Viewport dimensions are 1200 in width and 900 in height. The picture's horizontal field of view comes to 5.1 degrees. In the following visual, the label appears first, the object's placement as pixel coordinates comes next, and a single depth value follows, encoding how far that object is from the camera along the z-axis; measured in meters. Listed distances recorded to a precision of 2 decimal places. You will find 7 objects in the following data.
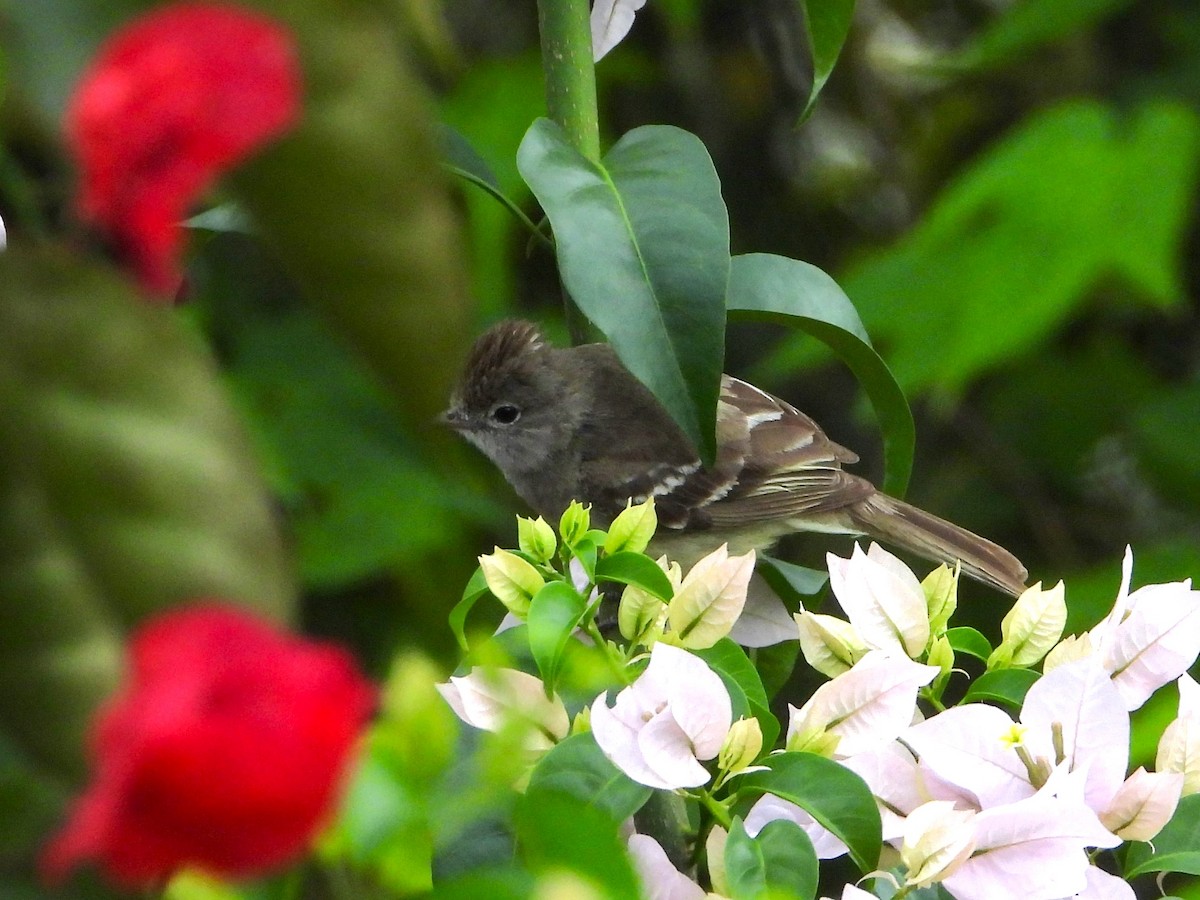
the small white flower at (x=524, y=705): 3.06
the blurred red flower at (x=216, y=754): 1.67
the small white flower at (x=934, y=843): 3.05
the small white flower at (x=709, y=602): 3.09
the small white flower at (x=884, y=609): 3.10
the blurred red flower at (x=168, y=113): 1.71
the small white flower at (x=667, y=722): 3.04
